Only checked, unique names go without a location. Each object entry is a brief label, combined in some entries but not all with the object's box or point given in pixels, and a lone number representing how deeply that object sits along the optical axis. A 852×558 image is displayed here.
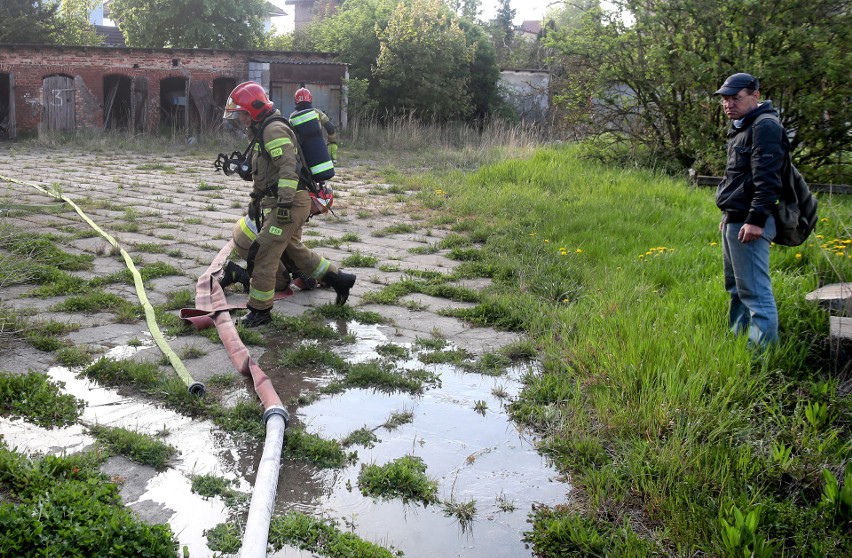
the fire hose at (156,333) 4.75
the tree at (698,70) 11.09
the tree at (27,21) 28.86
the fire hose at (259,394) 3.18
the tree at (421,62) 27.34
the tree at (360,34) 28.86
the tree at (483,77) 30.41
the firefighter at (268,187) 6.12
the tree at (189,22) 33.41
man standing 4.88
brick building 25.17
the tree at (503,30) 37.28
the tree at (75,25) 31.42
